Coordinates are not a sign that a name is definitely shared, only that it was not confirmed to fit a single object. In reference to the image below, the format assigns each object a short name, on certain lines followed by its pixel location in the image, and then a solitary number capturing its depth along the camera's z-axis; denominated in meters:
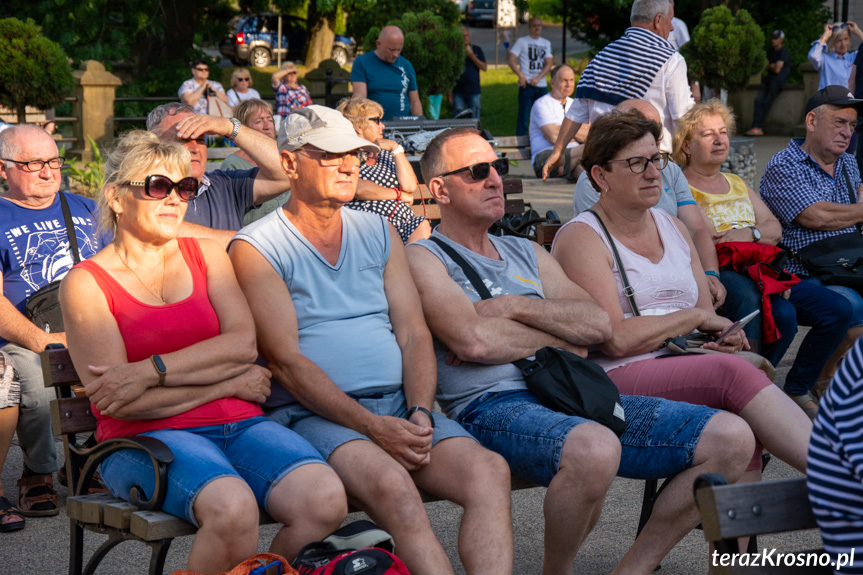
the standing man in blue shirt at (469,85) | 16.80
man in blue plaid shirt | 5.65
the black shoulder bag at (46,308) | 4.29
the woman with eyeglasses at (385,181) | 6.45
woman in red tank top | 2.81
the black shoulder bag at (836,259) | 5.50
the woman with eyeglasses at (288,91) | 13.50
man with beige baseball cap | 2.96
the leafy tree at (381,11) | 20.89
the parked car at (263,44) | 29.89
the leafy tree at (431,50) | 15.41
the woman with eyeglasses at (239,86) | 15.38
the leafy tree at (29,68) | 13.84
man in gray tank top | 3.12
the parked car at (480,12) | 38.16
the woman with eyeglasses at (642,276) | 3.62
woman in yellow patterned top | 5.25
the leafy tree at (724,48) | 16.84
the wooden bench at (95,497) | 2.79
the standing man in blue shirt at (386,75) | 11.25
